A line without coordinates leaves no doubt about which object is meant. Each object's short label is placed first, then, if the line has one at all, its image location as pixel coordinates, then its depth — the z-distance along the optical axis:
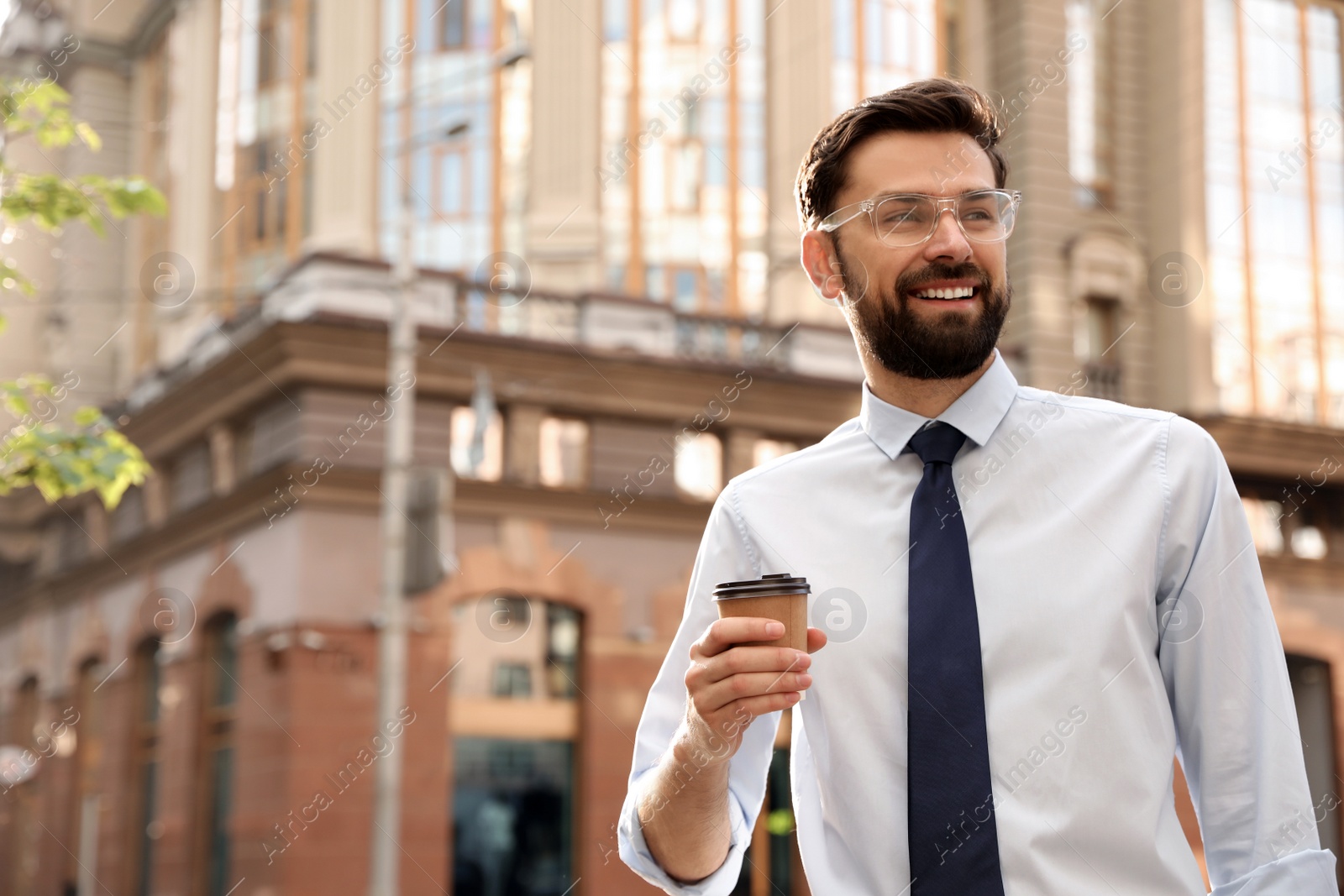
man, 1.82
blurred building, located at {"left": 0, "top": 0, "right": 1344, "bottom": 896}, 16.39
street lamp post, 12.68
